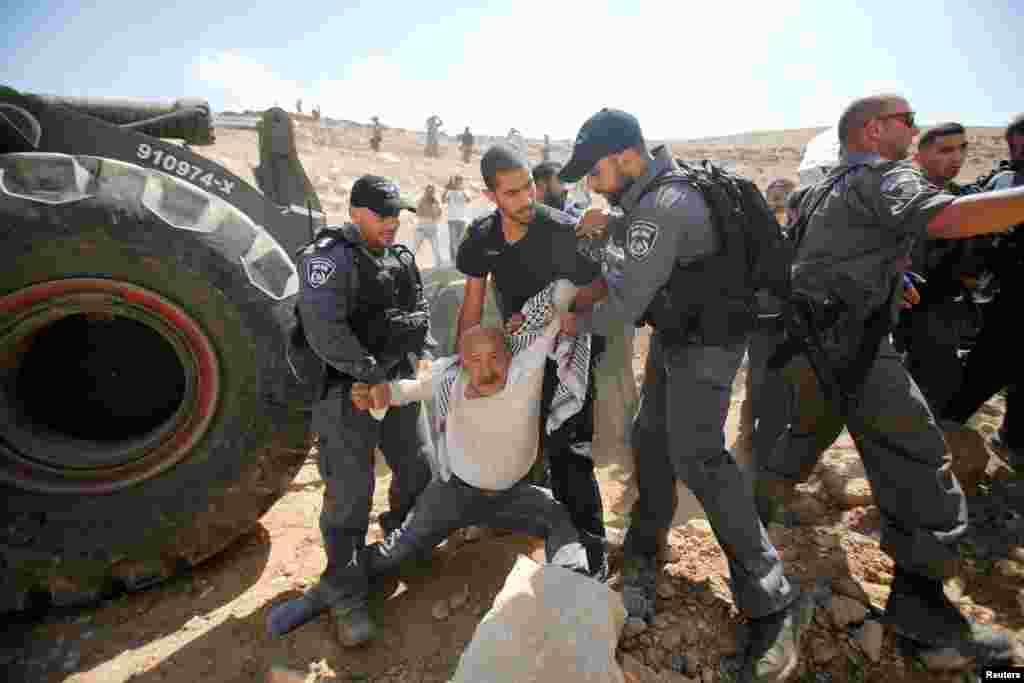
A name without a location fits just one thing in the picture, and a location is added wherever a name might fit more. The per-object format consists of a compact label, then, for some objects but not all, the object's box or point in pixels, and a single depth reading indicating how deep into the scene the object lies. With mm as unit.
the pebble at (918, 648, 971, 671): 1830
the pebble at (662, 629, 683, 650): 1937
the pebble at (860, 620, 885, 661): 1913
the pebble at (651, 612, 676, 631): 2012
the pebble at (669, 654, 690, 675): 1868
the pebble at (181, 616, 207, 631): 2322
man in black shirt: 2273
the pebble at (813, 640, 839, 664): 1892
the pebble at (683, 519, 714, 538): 2574
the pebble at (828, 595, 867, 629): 2020
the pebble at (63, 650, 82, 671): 2178
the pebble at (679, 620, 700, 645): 1962
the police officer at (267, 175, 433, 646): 2102
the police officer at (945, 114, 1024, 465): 2803
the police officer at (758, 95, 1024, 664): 1873
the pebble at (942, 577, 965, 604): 2297
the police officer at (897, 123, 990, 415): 2912
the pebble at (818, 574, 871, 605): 2143
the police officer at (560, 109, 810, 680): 1771
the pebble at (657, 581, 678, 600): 2166
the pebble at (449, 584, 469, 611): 2271
